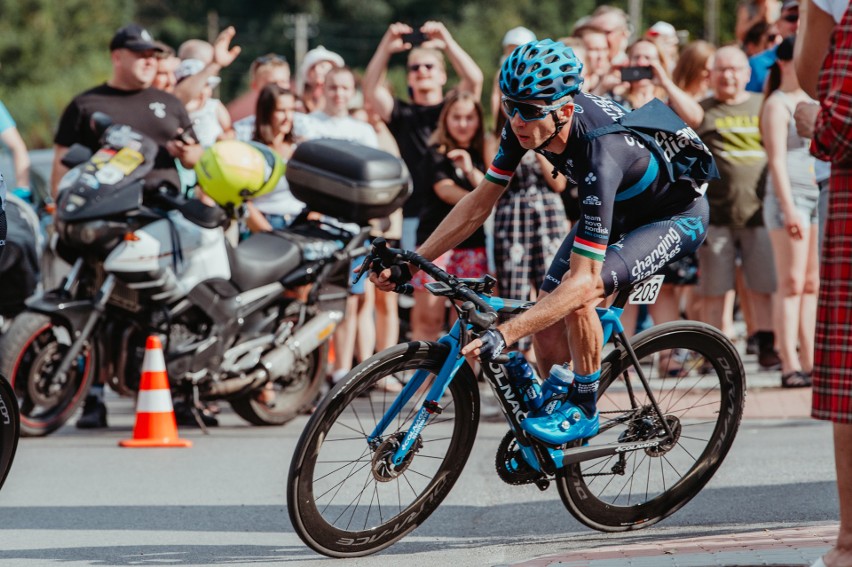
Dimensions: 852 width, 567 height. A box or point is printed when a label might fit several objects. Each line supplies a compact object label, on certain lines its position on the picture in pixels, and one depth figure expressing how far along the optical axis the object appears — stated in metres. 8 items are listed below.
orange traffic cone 16.58
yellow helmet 17.45
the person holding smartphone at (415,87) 20.08
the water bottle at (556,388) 11.11
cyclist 10.40
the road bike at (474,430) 10.59
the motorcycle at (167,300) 16.91
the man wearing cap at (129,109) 18.45
